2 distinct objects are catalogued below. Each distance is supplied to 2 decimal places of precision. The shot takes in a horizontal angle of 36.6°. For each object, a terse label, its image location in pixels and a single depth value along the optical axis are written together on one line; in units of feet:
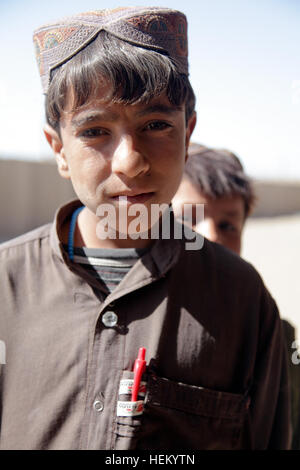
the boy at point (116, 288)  2.93
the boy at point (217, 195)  5.36
